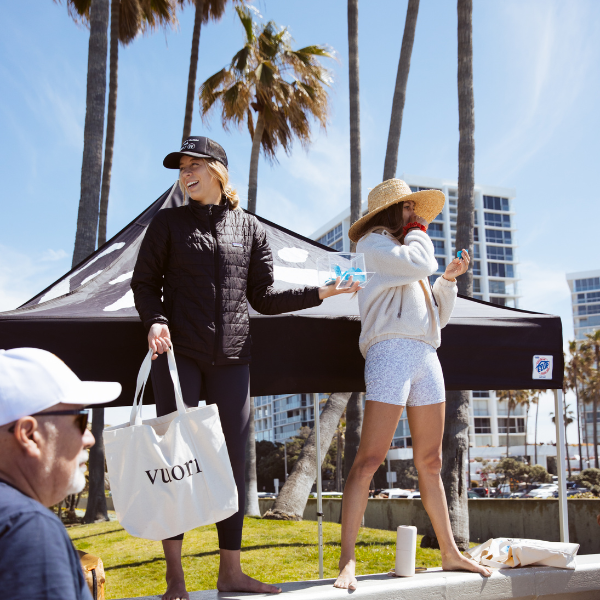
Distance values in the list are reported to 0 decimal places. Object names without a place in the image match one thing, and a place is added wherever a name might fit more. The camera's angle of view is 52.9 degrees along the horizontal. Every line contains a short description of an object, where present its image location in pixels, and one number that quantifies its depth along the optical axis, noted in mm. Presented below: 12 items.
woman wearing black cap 2639
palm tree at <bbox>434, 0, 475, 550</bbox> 8469
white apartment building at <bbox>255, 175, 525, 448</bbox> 94375
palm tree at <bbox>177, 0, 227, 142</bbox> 16156
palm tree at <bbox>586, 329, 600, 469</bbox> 56306
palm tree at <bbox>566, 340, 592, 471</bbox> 57719
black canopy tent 3018
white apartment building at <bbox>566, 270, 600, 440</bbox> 132338
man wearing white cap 921
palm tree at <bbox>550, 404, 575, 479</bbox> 75062
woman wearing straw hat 2967
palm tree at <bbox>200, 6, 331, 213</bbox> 17922
